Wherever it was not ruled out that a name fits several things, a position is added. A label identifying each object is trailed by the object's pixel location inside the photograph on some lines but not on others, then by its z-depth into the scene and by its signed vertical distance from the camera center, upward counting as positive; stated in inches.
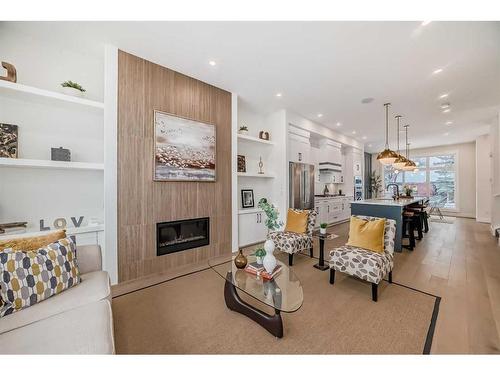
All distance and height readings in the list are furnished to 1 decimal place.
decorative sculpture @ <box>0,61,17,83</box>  80.5 +46.1
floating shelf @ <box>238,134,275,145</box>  159.4 +39.8
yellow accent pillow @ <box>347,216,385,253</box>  95.7 -24.1
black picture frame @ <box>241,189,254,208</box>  175.2 -11.0
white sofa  41.3 -32.8
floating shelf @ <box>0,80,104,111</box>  80.3 +39.3
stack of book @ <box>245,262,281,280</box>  73.8 -32.6
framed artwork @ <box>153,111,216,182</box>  113.3 +22.6
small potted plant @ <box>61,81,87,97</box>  93.6 +46.2
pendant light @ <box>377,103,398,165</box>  166.4 +25.2
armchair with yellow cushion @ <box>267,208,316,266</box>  123.0 -31.1
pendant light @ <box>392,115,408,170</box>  178.1 +23.0
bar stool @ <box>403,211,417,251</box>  150.5 -29.3
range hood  237.1 +23.2
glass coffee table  60.4 -34.4
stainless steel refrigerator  189.6 +0.2
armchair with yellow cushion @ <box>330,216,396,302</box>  85.5 -30.8
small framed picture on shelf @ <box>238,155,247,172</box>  172.4 +19.7
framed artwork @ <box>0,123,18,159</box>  82.4 +18.8
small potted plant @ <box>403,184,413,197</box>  223.8 -6.5
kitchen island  145.2 -19.0
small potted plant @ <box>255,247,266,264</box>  80.1 -27.3
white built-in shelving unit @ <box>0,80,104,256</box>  87.1 +10.0
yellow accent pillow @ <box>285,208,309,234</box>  133.3 -24.0
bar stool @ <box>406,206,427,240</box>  172.7 -28.1
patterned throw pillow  52.2 -25.2
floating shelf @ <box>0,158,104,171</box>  78.6 +9.4
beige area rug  60.2 -48.5
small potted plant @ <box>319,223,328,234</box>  117.8 -25.0
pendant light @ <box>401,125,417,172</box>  207.9 +22.1
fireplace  114.8 -30.2
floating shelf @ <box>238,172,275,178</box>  159.1 +9.6
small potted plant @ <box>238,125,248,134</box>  166.1 +46.7
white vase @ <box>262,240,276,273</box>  75.4 -27.9
